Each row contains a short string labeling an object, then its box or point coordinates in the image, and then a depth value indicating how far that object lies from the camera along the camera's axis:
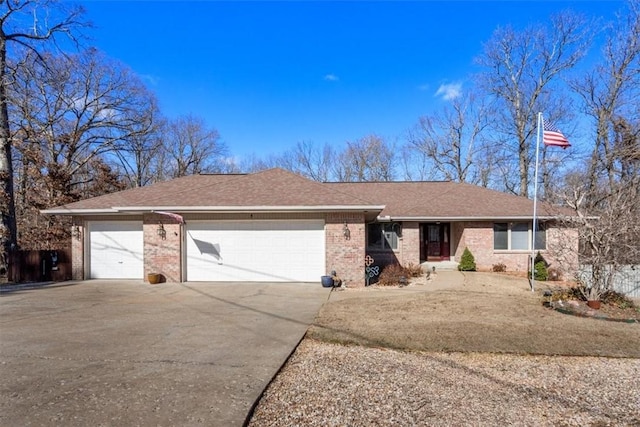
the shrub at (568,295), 9.86
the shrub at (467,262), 16.05
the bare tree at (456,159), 32.19
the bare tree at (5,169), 15.02
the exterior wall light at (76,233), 13.84
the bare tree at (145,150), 28.77
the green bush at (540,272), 14.73
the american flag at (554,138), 12.24
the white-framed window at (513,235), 16.44
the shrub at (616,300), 9.40
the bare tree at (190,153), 38.56
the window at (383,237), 17.11
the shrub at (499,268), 16.05
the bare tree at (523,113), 26.80
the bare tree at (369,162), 35.91
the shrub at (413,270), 14.88
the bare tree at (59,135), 18.58
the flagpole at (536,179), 12.93
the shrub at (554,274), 15.05
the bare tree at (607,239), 9.12
